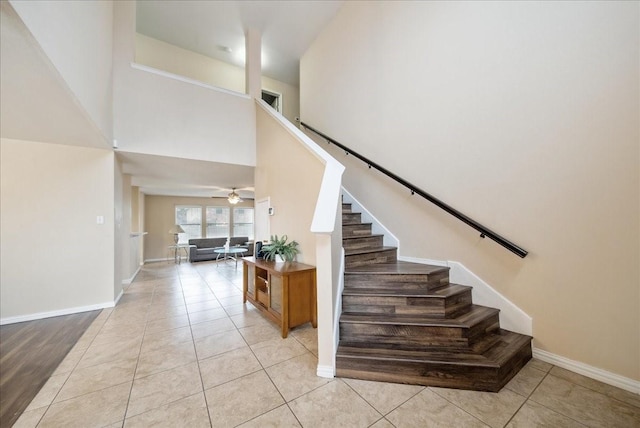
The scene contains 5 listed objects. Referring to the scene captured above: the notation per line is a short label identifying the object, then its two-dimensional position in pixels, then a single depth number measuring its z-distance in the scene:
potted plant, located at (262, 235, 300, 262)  3.34
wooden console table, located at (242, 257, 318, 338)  2.63
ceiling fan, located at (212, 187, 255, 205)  7.45
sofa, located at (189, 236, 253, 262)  8.42
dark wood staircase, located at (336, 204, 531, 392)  1.80
